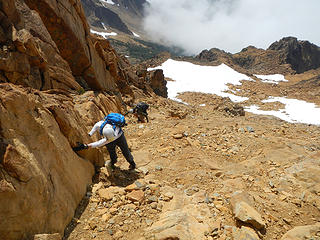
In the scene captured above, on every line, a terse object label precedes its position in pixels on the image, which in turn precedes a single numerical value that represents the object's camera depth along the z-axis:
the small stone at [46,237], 2.82
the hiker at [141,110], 12.22
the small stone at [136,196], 4.37
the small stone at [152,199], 4.42
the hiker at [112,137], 5.43
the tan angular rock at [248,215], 3.71
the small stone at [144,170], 5.94
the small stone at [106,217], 3.87
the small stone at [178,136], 8.41
